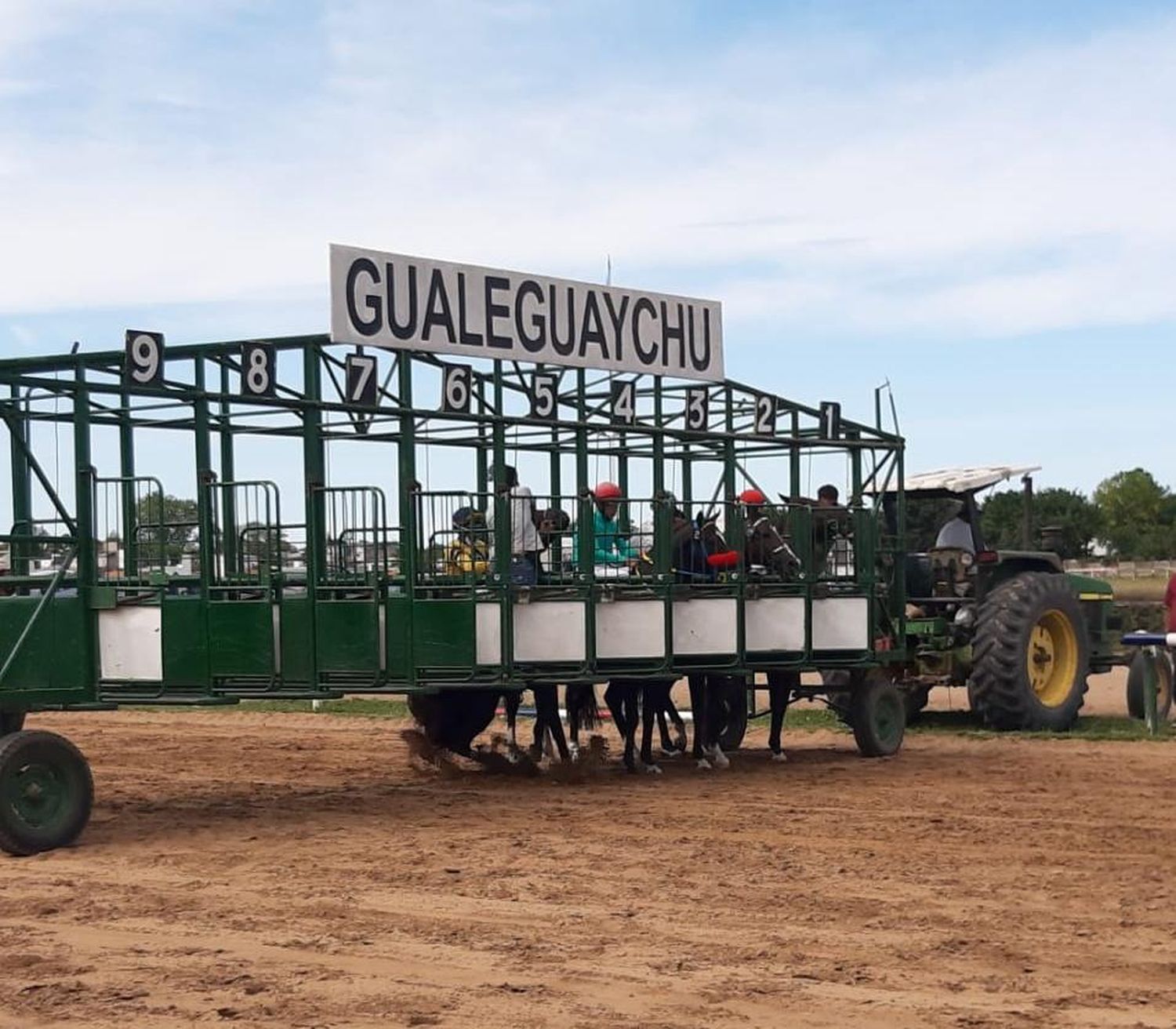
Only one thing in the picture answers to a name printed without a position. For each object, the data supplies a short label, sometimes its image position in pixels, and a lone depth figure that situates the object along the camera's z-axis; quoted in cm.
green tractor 1648
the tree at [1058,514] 5362
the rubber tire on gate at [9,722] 1271
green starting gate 1141
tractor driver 1777
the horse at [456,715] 1503
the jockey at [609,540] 1398
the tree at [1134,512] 8431
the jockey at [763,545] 1484
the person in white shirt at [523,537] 1348
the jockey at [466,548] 1316
